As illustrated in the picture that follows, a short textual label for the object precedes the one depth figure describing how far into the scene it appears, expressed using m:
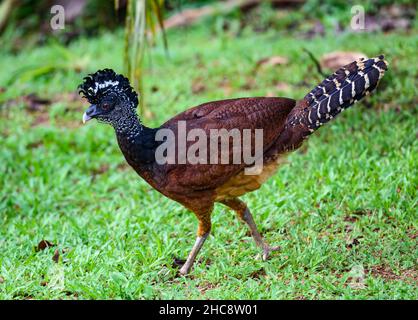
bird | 9.57
